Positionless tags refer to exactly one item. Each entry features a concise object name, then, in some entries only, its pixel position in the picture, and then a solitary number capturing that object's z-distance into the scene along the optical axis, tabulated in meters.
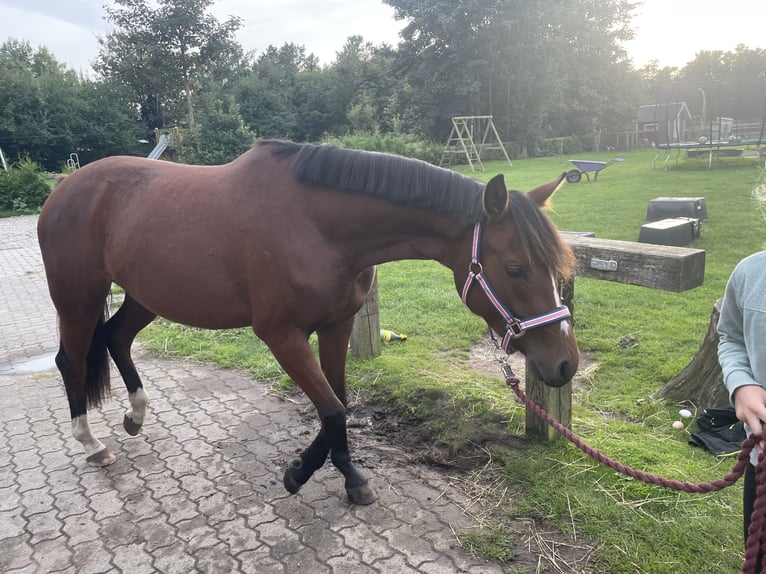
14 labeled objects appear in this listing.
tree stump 3.08
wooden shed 14.78
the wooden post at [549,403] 2.82
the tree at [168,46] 27.50
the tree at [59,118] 28.19
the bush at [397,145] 22.83
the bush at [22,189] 18.08
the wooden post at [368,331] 4.26
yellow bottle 4.76
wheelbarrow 14.14
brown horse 2.15
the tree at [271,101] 33.62
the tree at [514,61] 26.39
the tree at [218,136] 21.95
